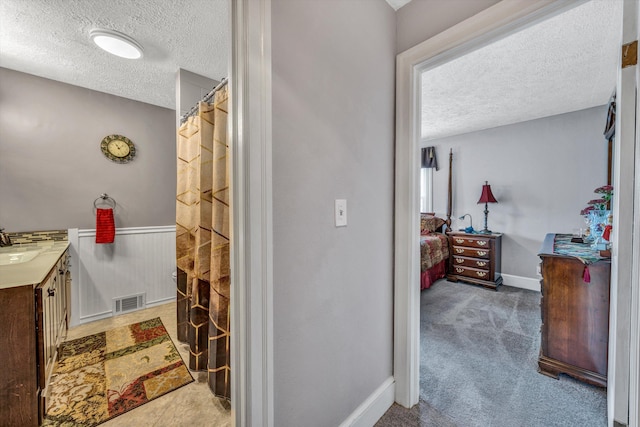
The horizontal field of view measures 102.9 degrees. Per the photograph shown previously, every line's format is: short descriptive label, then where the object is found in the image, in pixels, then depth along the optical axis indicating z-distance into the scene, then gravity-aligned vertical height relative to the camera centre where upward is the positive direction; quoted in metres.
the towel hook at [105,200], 2.65 +0.09
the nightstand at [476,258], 3.57 -0.73
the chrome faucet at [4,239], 2.13 -0.25
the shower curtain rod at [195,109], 1.53 +0.75
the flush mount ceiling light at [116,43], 1.73 +1.18
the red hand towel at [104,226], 2.58 -0.17
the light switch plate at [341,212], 1.20 -0.02
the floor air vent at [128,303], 2.73 -1.03
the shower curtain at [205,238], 1.46 -0.19
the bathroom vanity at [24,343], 1.24 -0.68
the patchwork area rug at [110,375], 1.52 -1.18
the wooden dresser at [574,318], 1.62 -0.74
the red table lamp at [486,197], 3.79 +0.16
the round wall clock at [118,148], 2.68 +0.66
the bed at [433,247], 3.37 -0.54
